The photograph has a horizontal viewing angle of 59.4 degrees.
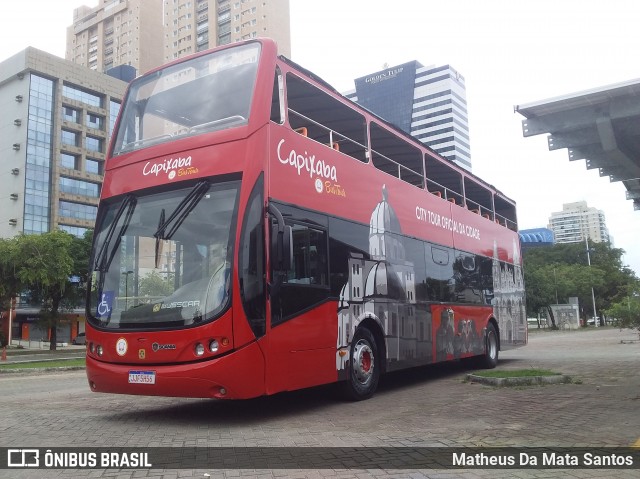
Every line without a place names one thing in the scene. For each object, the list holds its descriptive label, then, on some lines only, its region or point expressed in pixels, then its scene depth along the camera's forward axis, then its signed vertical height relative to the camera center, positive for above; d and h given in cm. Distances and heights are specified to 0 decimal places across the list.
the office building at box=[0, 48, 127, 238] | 6134 +2105
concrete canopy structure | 1051 +376
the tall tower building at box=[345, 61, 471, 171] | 11806 +4704
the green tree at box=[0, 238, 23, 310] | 3014 +338
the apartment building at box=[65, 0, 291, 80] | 9769 +5501
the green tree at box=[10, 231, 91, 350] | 3027 +343
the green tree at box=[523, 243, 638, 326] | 5809 +448
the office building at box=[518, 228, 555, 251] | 8081 +1130
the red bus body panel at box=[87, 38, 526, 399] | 638 +21
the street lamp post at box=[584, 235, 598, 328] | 6584 +235
